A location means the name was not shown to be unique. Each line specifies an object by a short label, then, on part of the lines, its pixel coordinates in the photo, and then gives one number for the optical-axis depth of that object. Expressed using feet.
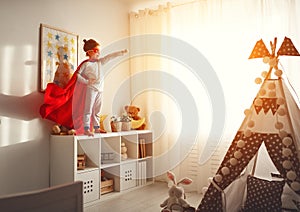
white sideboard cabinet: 9.29
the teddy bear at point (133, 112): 12.38
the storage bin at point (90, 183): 9.45
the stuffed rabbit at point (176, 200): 7.39
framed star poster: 9.71
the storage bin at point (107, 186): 10.62
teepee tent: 6.75
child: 9.81
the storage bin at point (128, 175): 11.12
